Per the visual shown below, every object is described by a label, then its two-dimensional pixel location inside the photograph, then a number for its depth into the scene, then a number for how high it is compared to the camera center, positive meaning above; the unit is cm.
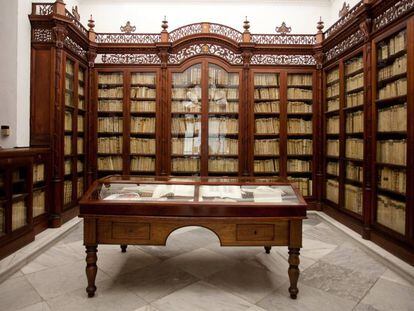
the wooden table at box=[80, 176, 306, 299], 209 -53
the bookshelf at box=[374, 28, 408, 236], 292 +24
